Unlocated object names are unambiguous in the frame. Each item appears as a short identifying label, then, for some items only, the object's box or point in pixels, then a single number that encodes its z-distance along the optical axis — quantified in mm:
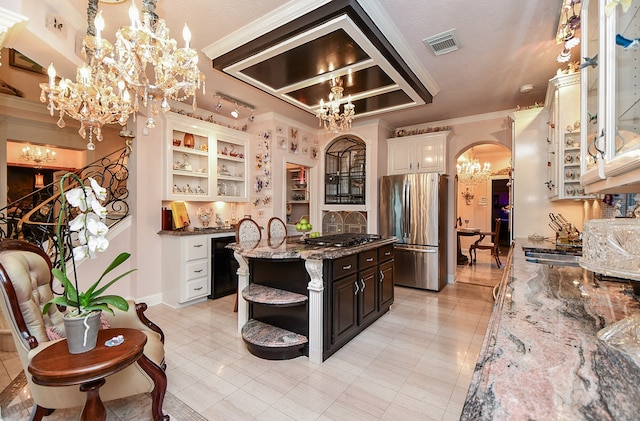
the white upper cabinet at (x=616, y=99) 925
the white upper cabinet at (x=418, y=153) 4852
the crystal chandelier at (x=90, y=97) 2307
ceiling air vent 2574
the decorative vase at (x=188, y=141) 4277
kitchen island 2432
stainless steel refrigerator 4555
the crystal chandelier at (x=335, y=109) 3137
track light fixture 4004
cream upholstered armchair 1487
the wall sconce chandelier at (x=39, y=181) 6556
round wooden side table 1242
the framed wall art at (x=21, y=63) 3298
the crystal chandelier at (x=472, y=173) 7094
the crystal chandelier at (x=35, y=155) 5871
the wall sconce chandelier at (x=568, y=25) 1806
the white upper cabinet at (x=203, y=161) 3998
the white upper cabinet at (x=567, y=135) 2713
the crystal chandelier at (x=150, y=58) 1893
